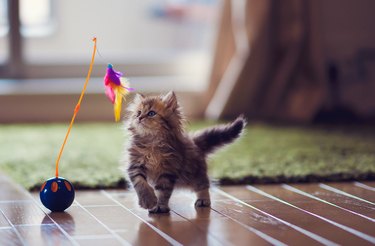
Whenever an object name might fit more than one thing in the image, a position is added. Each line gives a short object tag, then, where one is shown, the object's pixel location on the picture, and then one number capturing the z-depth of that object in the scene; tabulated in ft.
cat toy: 5.95
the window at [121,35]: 12.15
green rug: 7.03
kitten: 5.98
